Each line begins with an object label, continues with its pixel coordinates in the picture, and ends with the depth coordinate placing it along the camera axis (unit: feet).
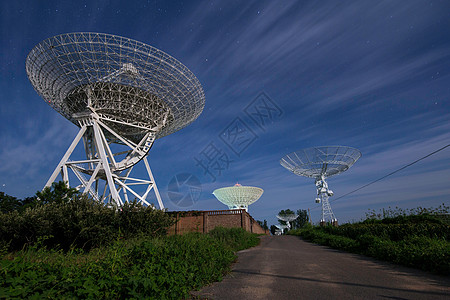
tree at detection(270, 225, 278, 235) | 354.45
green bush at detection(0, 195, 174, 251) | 32.58
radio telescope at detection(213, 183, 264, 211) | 122.42
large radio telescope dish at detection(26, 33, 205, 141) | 59.93
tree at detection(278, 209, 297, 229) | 332.19
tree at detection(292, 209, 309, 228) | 346.09
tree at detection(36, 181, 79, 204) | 57.67
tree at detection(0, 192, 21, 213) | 76.48
